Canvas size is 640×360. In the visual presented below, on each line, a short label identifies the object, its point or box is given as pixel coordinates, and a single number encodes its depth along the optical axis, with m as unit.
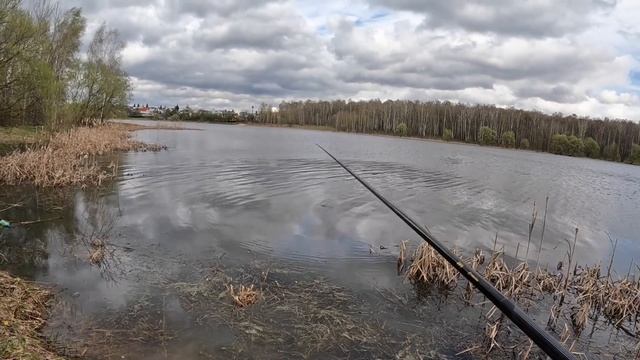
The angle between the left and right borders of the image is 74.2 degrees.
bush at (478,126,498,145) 107.76
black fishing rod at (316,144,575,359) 2.39
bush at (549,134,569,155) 95.95
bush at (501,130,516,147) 106.00
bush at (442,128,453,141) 110.25
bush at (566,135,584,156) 94.00
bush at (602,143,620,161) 99.40
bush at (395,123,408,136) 122.18
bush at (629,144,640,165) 91.88
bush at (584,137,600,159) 95.24
